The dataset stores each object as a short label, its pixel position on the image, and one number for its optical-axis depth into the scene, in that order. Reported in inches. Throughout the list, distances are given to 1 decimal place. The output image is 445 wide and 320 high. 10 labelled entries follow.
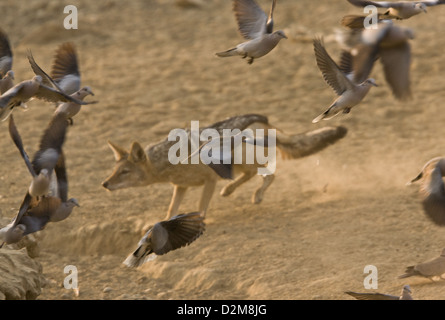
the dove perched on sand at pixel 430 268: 564.1
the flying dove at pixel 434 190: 531.5
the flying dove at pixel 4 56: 583.5
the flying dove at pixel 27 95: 478.6
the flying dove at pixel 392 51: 520.1
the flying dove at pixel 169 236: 518.9
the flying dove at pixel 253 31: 545.3
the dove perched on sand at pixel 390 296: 481.1
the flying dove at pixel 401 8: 528.7
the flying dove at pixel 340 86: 527.2
